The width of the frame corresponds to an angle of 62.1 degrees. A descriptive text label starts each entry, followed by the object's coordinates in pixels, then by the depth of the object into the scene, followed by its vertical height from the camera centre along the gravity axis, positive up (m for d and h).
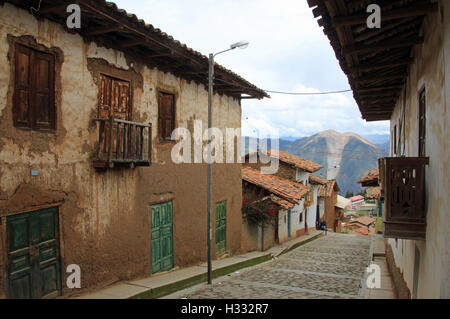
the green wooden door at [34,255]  6.17 -1.67
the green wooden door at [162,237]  9.76 -2.10
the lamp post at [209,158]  9.90 +0.03
